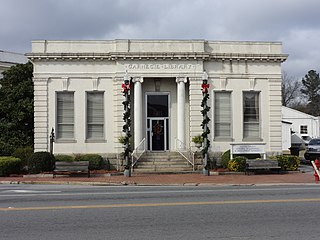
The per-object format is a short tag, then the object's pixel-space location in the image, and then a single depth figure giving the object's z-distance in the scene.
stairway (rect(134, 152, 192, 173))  26.22
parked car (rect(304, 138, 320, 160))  35.03
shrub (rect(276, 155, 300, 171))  26.36
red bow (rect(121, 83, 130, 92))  23.15
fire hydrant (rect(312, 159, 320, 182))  20.24
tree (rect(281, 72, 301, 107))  95.44
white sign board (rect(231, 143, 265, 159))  26.69
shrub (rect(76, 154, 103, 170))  26.82
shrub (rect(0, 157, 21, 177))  23.73
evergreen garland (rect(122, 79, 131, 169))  23.23
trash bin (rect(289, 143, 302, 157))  38.74
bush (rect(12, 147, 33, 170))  26.23
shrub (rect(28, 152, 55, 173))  24.77
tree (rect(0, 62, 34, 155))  32.28
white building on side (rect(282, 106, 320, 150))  68.12
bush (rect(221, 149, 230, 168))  26.83
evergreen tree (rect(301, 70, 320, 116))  105.94
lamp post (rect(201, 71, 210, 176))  23.86
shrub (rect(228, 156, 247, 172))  25.39
